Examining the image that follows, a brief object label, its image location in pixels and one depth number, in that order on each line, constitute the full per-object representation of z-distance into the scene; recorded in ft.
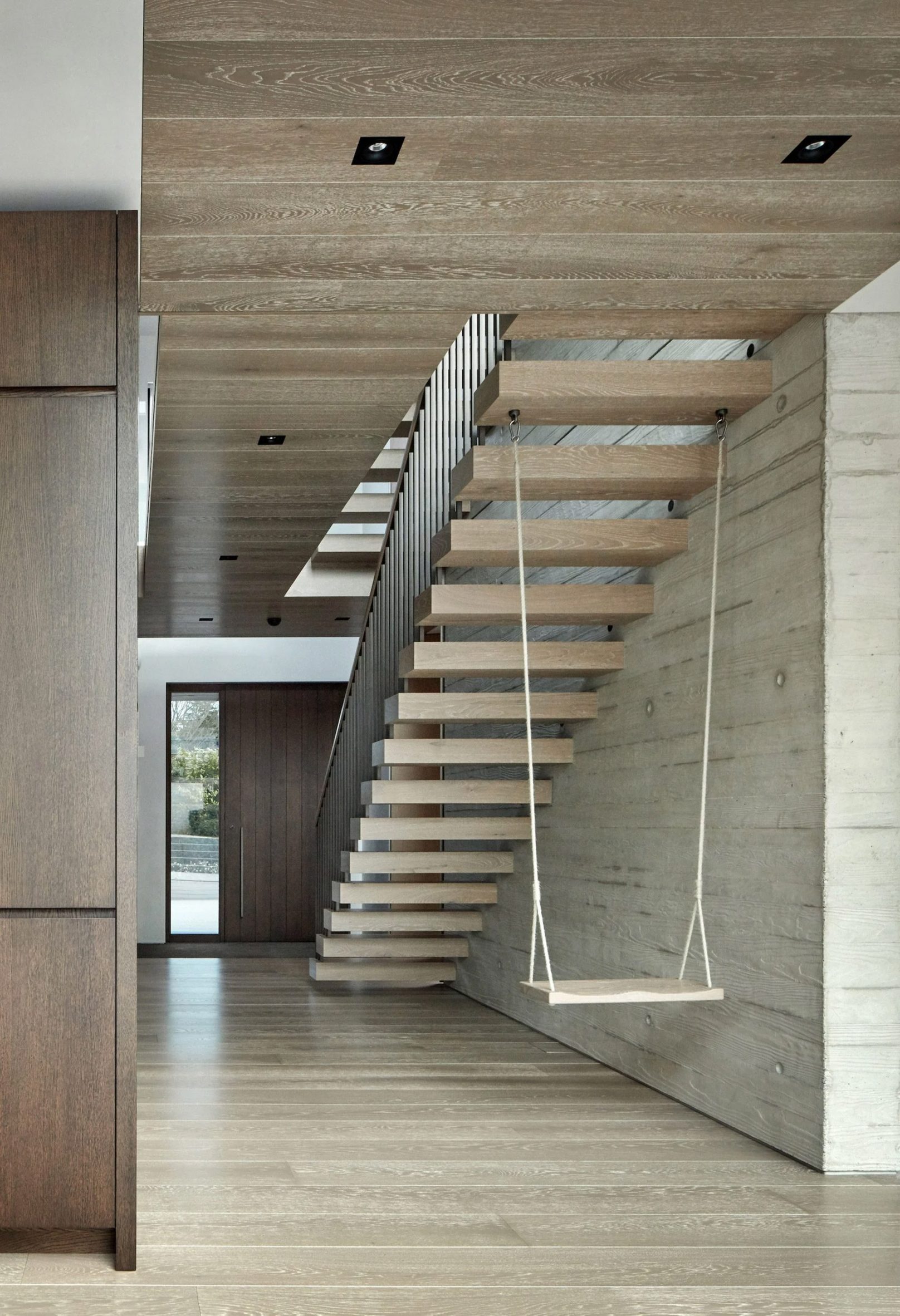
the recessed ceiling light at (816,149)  9.55
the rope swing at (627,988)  12.51
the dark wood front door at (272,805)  38.47
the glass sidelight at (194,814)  38.32
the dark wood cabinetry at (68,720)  9.91
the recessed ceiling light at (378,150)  9.53
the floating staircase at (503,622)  14.20
